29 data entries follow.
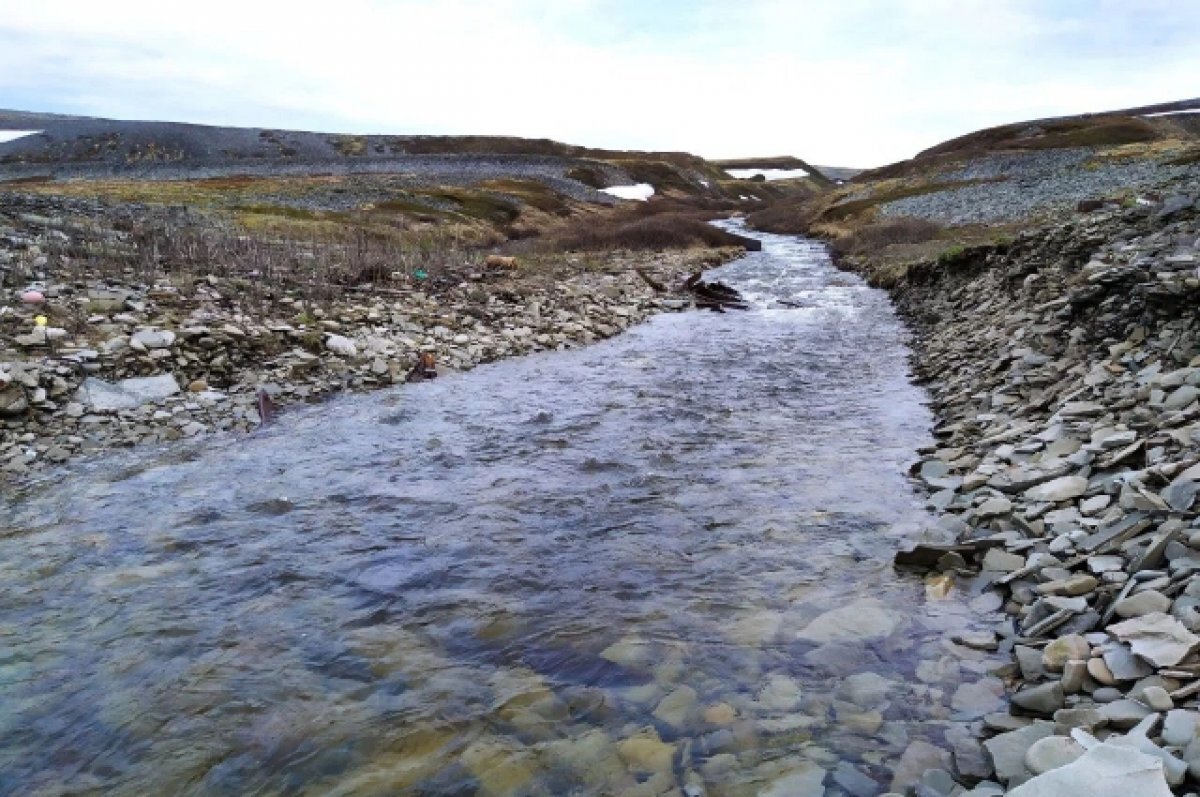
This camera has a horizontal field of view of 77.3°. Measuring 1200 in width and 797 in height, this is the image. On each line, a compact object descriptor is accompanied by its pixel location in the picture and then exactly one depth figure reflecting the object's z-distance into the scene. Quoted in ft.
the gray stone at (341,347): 42.10
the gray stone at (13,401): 29.48
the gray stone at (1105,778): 9.34
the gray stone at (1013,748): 11.50
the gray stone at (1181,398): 21.33
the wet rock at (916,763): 12.09
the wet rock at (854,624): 16.37
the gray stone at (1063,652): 13.83
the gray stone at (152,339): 35.96
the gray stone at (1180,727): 10.49
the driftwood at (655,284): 78.67
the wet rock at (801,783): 12.00
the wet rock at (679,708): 13.84
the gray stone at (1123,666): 12.59
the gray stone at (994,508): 20.62
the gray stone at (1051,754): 11.03
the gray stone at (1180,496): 16.37
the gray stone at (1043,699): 12.98
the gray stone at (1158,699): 11.48
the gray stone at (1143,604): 13.93
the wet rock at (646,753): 12.72
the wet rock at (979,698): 13.56
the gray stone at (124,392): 31.81
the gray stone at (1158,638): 12.34
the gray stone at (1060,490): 19.77
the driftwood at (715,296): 70.38
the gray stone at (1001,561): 18.06
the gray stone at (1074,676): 13.07
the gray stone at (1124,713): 11.49
